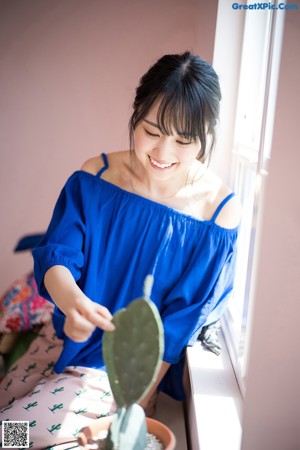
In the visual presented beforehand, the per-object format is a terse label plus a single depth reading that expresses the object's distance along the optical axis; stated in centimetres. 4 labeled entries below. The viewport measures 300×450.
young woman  135
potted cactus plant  83
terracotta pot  96
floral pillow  239
